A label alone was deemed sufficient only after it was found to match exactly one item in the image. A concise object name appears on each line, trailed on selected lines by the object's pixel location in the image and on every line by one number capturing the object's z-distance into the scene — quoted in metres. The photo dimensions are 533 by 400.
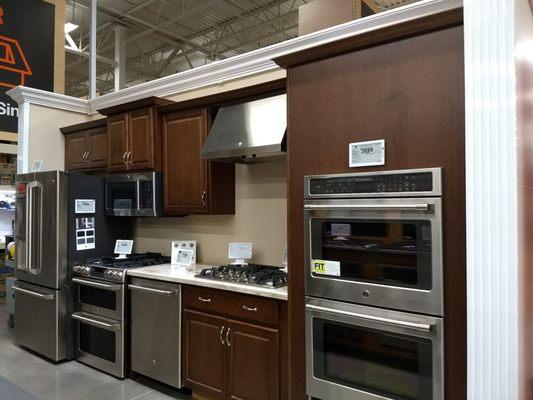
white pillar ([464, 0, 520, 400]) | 1.43
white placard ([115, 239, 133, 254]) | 3.99
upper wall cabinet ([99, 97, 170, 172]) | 3.61
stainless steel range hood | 2.74
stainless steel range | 3.38
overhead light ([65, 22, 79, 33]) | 6.58
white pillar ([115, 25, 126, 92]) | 6.88
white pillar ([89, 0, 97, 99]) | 4.90
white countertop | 2.52
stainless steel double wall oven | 1.84
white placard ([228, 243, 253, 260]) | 3.30
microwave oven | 3.62
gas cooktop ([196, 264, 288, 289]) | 2.67
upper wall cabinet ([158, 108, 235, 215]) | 3.33
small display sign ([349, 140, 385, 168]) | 1.99
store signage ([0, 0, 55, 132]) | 4.71
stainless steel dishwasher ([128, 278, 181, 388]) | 3.04
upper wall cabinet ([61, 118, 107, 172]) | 4.21
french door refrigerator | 3.72
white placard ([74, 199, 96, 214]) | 3.81
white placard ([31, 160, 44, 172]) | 4.44
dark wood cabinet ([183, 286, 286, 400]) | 2.54
